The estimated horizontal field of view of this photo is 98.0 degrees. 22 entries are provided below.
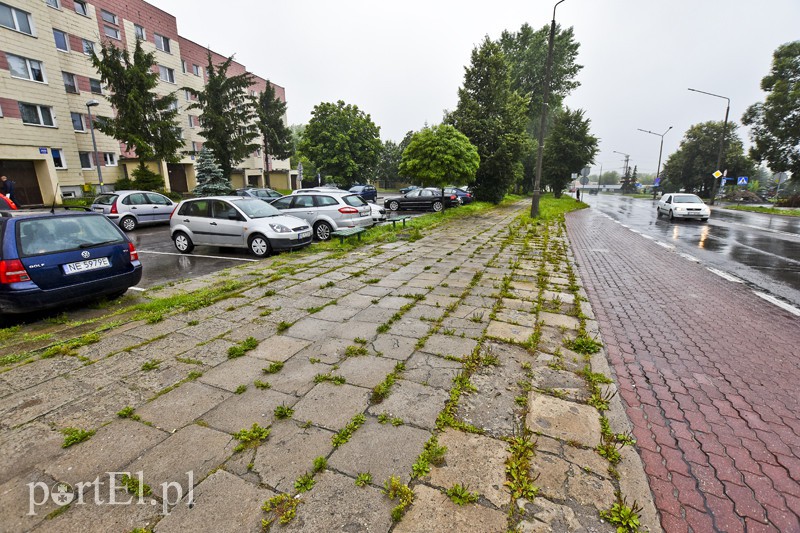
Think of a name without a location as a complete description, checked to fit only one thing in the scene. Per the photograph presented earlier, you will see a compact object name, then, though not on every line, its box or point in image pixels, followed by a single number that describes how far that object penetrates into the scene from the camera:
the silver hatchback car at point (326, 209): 11.37
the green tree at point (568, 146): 33.50
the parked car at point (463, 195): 26.68
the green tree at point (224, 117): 26.98
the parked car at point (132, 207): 13.68
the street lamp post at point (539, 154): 15.28
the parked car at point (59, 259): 4.42
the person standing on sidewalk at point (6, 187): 16.45
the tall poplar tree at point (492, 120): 24.33
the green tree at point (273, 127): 39.56
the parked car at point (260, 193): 20.73
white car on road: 17.56
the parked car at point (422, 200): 21.94
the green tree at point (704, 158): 45.91
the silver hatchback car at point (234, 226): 9.07
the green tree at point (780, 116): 30.67
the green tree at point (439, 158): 17.81
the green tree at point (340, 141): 29.88
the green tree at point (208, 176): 23.34
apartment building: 20.83
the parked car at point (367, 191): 25.97
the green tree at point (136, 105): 20.95
